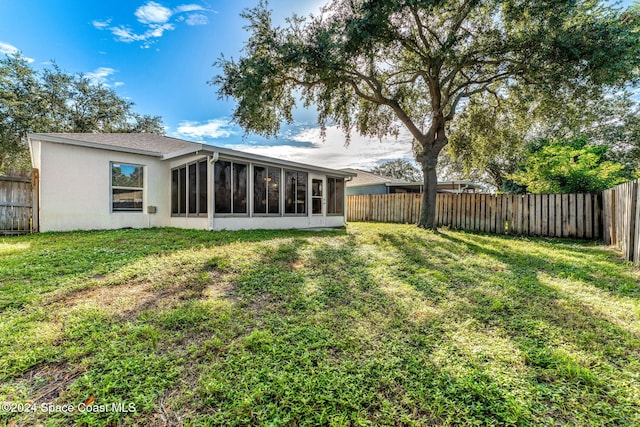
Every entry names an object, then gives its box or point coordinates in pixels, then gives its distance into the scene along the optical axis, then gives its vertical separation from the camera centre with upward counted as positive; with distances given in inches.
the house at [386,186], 734.5 +72.9
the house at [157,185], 300.0 +32.9
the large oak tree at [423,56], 288.8 +192.3
